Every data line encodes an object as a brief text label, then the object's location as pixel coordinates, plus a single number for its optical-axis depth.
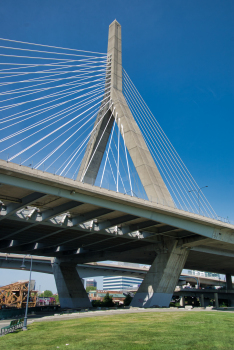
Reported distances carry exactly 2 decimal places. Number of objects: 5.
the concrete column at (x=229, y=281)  81.16
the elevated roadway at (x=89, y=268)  61.24
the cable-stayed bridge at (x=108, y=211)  23.45
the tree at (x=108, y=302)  56.84
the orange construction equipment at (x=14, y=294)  51.44
